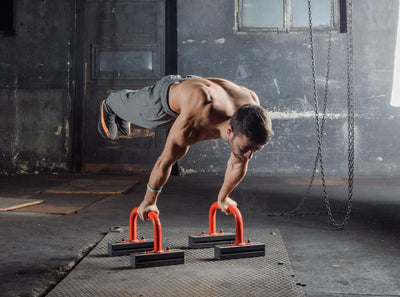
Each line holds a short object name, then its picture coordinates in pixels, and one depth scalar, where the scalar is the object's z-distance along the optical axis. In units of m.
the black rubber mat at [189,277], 2.33
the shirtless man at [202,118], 2.61
